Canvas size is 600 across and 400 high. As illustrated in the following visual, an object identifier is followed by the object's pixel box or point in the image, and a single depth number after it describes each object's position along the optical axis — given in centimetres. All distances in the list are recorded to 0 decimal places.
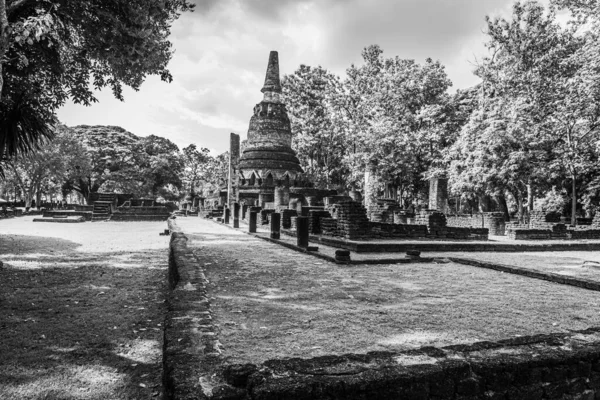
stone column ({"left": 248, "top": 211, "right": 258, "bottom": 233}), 1419
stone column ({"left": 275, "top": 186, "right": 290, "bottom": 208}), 2144
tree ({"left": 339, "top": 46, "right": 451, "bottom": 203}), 2450
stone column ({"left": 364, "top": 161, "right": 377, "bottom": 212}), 1875
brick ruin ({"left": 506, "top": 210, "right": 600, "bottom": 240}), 1407
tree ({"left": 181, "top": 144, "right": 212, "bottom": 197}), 5156
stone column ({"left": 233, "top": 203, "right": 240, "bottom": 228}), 1750
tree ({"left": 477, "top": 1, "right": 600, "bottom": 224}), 1830
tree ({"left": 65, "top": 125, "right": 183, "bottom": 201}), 4175
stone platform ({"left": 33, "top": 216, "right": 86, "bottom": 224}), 2191
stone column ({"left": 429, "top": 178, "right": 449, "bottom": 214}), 1528
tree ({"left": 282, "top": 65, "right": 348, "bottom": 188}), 3584
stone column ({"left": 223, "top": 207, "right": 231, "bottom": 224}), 2058
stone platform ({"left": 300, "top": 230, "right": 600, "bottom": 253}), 955
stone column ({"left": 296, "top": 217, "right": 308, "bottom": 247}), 950
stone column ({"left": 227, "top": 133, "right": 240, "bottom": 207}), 2886
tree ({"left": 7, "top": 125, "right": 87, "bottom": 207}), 3334
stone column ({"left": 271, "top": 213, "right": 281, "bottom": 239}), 1182
